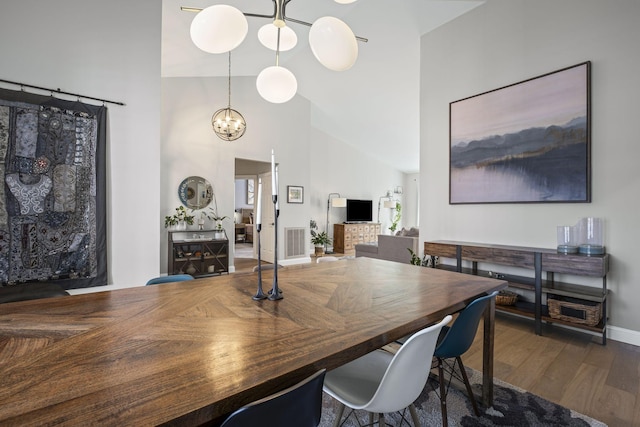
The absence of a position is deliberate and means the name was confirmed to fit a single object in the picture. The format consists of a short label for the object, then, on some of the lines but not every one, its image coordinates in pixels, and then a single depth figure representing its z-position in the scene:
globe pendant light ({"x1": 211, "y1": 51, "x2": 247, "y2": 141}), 4.81
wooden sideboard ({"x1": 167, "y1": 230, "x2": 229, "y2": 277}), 4.73
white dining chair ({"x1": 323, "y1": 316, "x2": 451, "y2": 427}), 1.00
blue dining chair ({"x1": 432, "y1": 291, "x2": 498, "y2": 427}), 1.41
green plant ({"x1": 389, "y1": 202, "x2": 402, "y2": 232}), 10.09
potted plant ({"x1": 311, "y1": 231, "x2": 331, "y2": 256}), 7.98
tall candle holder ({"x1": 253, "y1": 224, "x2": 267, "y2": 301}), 1.37
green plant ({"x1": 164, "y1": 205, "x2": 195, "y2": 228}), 4.92
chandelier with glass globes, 1.46
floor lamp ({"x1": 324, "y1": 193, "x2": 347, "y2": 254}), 8.22
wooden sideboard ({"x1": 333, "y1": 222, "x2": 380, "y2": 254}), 8.23
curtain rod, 2.45
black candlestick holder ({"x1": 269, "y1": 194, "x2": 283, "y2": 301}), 1.37
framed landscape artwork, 2.88
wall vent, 6.55
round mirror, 5.15
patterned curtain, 2.42
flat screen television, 8.80
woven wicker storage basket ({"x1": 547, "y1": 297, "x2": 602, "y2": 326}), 2.54
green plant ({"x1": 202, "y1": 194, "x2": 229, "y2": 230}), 5.32
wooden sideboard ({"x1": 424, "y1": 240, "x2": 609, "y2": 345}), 2.57
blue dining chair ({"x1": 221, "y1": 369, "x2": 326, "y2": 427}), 0.66
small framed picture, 6.54
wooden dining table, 0.64
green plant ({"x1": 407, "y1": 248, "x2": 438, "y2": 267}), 4.02
